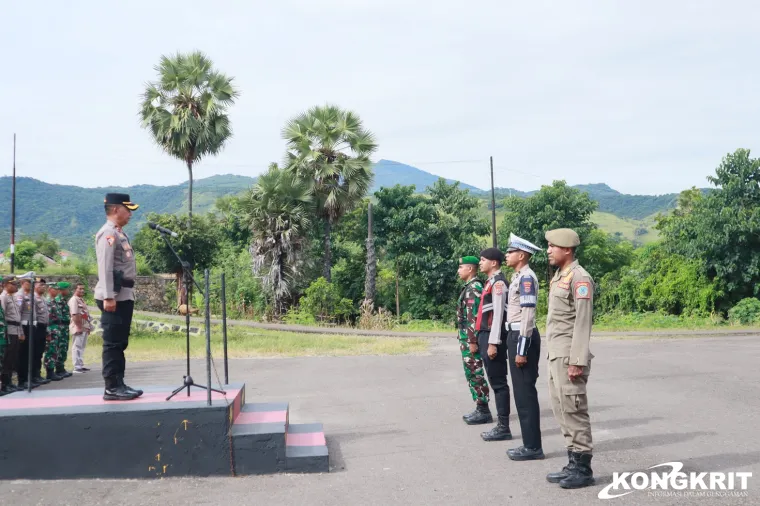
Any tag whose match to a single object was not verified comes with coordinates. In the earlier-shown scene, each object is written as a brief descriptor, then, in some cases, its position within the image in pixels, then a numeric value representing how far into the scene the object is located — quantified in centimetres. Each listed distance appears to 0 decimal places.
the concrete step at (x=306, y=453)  580
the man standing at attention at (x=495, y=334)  670
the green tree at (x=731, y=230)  2508
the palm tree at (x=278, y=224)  2880
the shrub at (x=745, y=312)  2462
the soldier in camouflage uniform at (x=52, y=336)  1191
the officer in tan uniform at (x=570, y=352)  514
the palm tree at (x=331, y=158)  2991
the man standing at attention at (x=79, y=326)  1321
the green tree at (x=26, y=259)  3647
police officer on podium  601
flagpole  2748
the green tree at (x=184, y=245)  2747
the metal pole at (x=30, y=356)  634
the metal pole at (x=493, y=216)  3253
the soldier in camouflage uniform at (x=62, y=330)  1241
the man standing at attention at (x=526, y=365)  594
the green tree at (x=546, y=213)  3272
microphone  575
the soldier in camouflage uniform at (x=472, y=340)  739
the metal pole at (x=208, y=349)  565
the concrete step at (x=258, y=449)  573
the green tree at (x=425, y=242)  3166
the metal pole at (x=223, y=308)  615
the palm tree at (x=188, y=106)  3102
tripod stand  572
